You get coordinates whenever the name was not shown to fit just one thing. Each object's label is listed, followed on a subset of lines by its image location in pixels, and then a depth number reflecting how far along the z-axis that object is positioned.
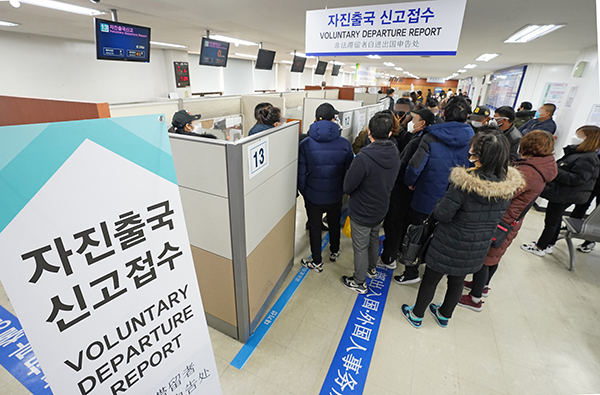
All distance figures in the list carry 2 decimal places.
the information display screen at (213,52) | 5.96
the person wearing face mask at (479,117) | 3.44
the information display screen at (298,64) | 7.95
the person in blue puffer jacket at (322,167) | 2.44
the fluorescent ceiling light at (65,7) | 3.51
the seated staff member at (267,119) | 2.82
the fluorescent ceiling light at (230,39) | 6.21
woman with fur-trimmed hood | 1.63
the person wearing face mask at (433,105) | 4.03
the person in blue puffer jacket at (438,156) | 2.27
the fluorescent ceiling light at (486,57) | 6.88
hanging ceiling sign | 2.36
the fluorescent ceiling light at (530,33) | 3.84
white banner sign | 0.58
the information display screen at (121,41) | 4.12
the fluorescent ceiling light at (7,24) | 4.69
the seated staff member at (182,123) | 2.33
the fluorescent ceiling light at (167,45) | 7.26
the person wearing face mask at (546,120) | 4.03
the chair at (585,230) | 2.95
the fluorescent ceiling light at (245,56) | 10.27
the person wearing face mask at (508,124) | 3.32
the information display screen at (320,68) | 9.68
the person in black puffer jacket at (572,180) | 2.74
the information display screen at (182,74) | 7.54
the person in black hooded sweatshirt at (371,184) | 2.15
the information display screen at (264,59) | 6.83
